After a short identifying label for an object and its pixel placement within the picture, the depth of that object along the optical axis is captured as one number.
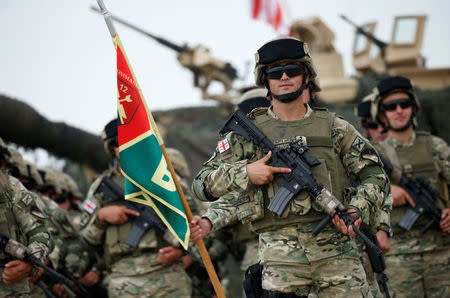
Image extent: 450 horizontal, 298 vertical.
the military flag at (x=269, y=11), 41.44
